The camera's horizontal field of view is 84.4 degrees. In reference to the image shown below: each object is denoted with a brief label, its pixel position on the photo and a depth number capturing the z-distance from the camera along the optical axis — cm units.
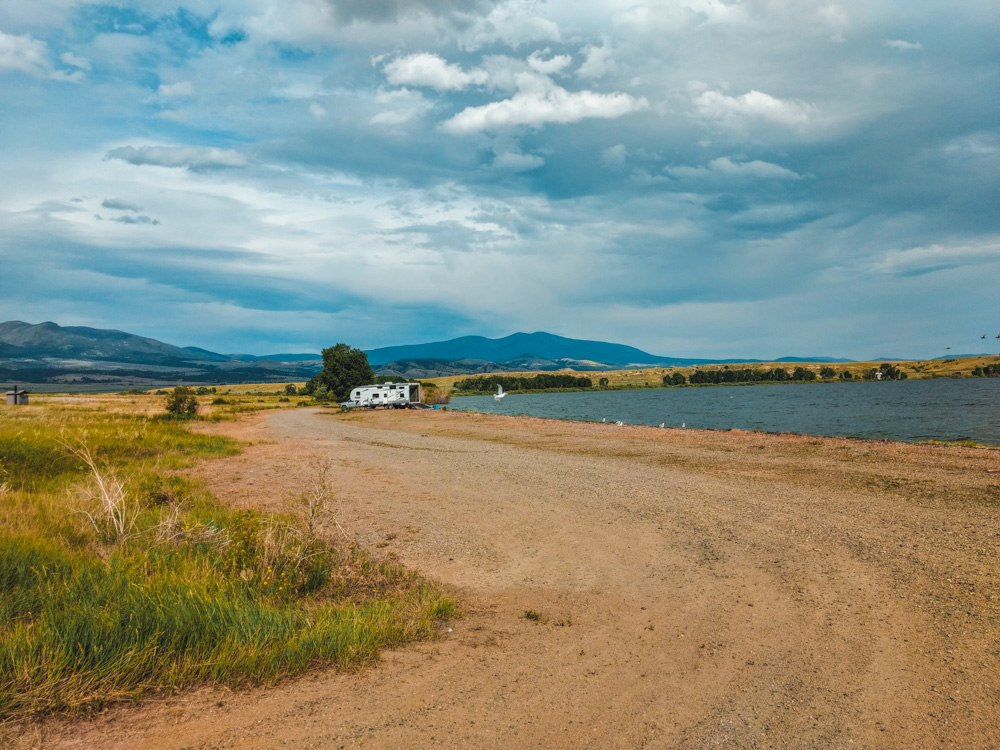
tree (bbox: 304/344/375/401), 7981
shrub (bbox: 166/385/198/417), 4225
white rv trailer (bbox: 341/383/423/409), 6119
